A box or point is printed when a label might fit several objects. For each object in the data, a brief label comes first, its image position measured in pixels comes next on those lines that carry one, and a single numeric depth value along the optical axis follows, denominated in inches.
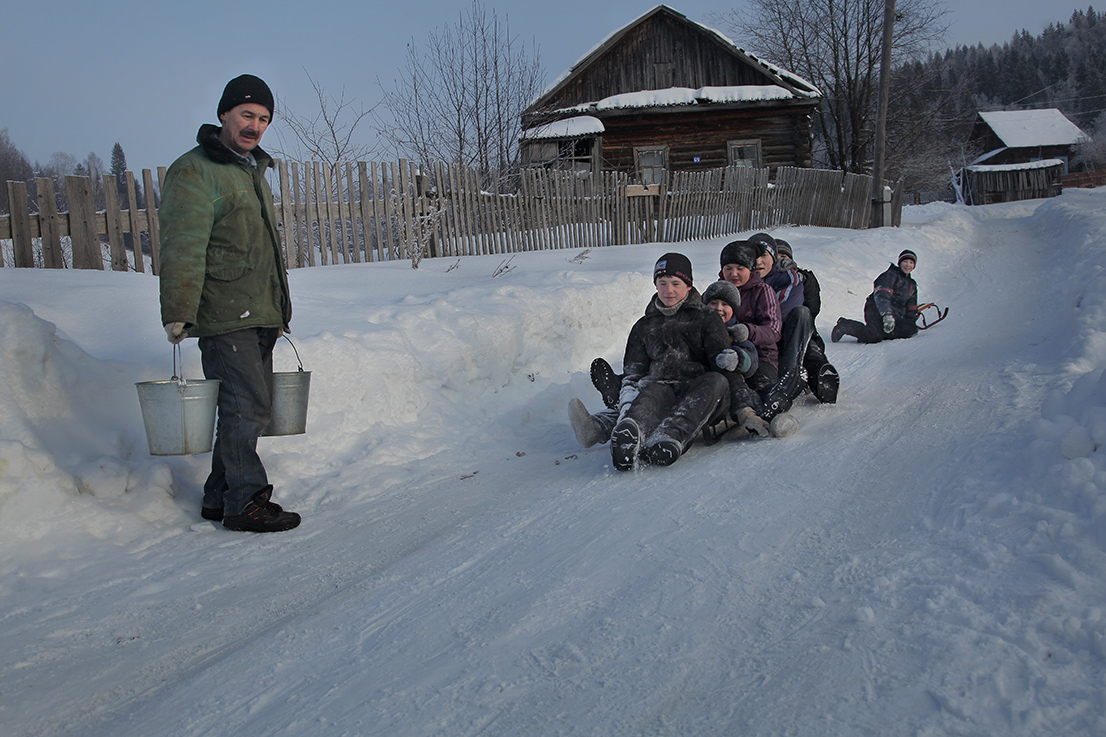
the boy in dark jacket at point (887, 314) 316.2
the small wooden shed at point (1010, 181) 1983.3
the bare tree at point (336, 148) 455.5
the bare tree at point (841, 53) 1207.6
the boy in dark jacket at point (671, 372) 168.6
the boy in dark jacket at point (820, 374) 210.5
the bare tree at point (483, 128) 518.2
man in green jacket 141.8
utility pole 731.4
